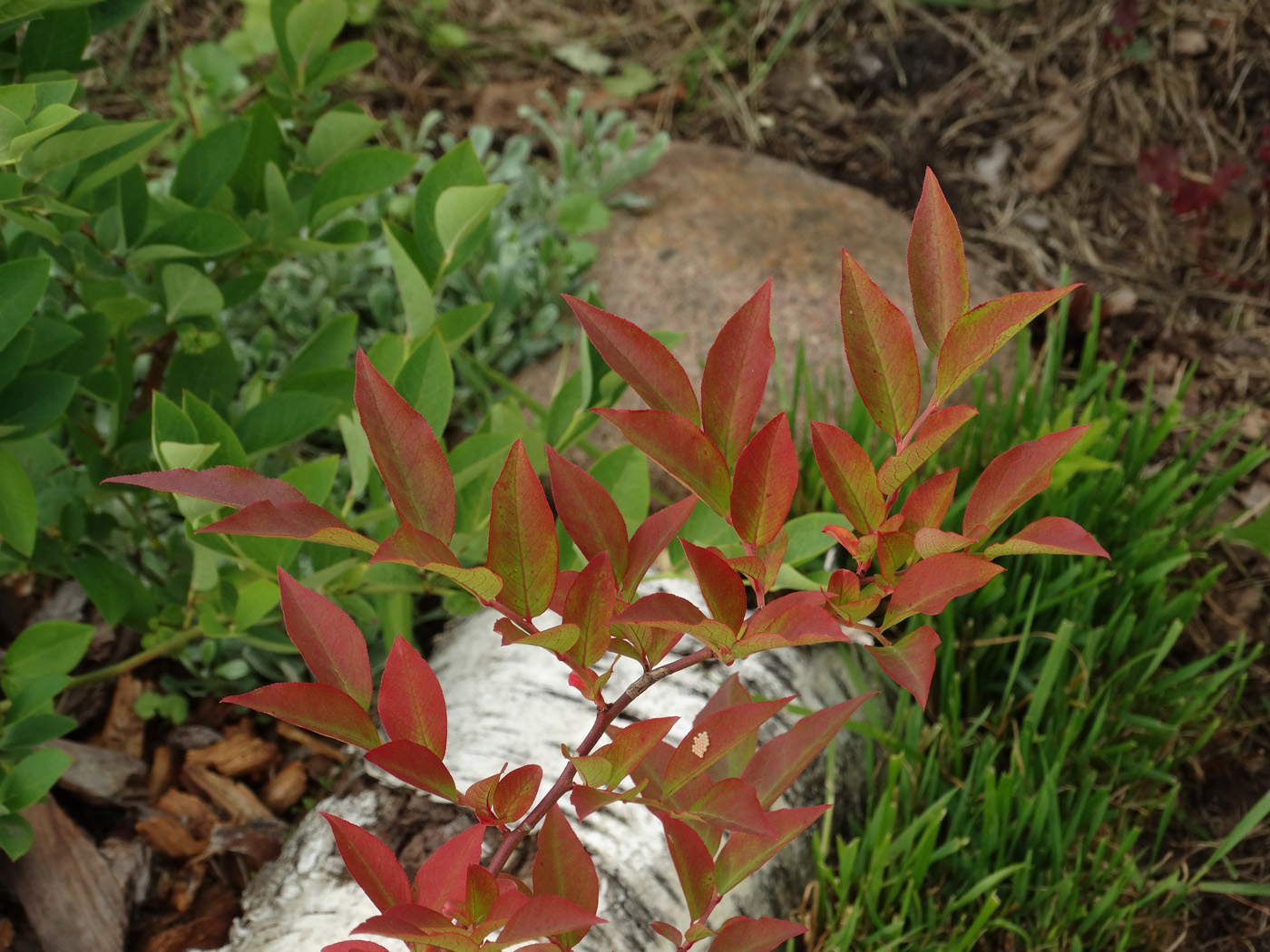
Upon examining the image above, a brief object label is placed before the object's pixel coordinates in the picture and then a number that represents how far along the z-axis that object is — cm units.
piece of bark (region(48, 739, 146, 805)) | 158
